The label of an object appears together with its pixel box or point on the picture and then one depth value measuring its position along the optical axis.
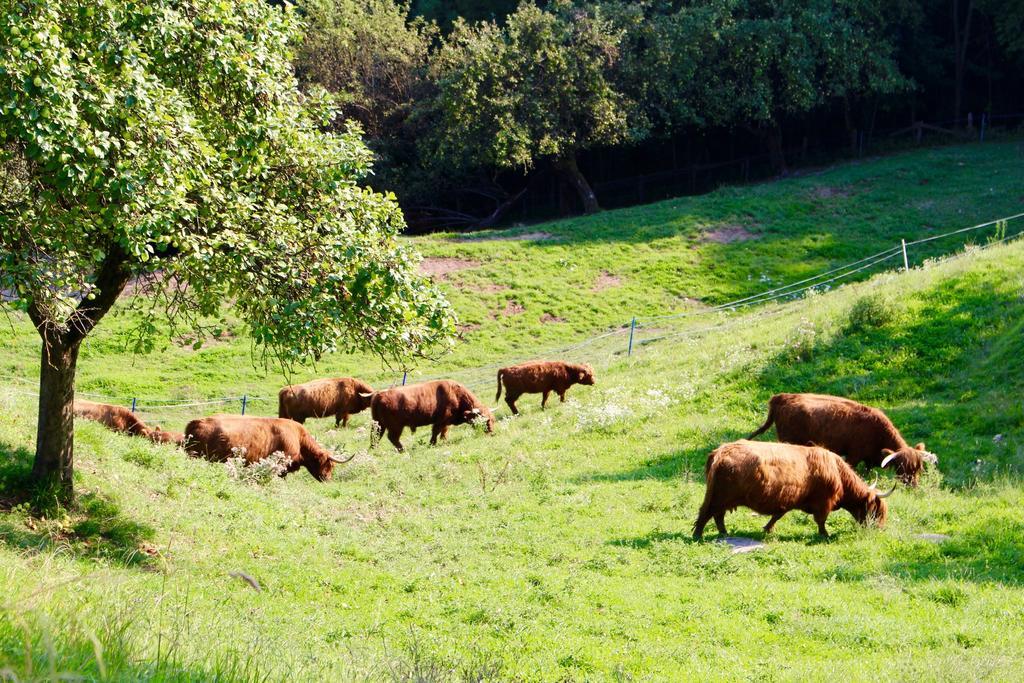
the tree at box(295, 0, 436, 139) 51.66
